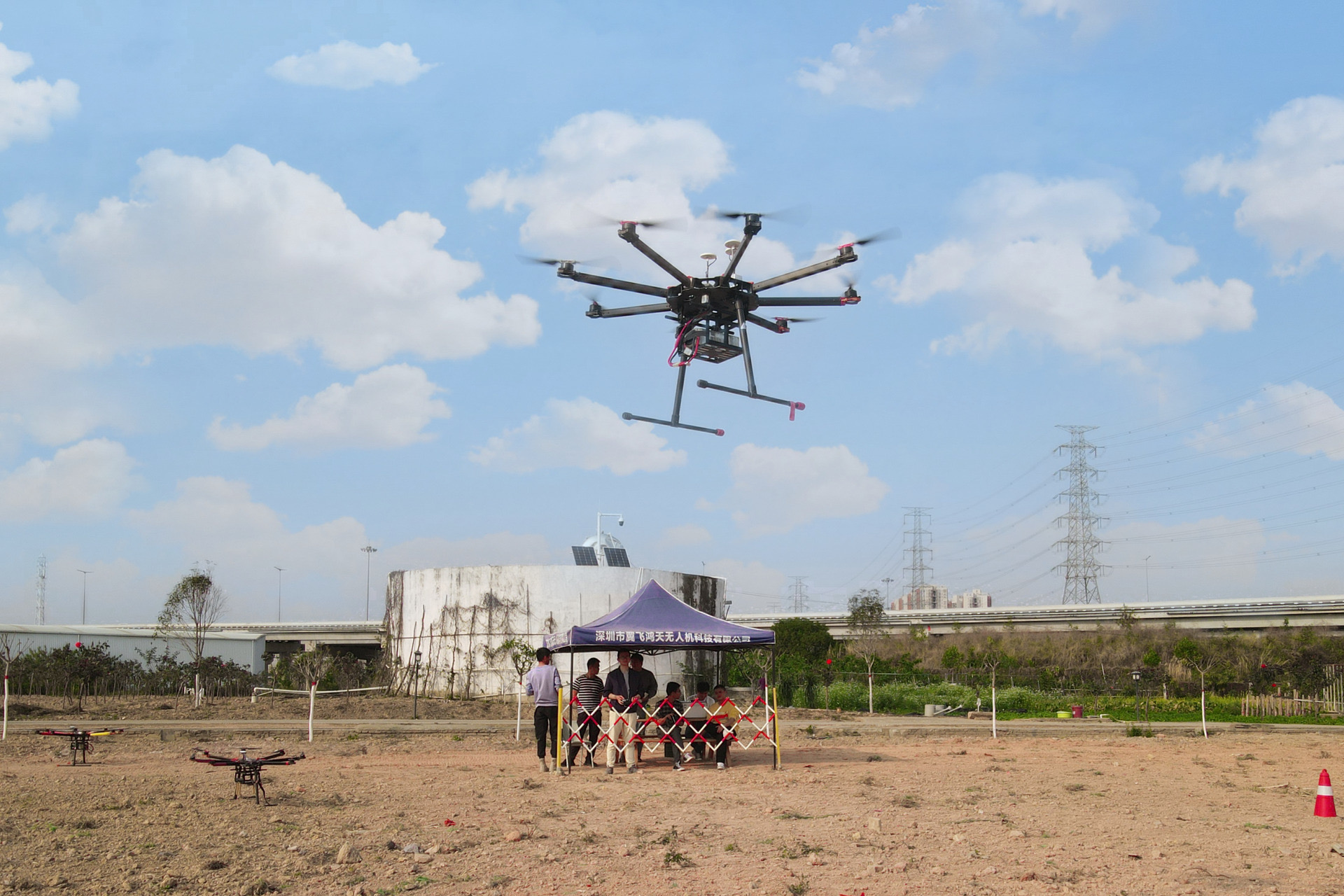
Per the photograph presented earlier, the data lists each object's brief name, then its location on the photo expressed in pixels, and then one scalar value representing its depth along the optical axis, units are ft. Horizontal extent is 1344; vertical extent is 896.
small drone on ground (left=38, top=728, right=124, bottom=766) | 53.93
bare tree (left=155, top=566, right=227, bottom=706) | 116.47
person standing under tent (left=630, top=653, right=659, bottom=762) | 56.29
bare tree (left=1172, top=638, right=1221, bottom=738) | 155.97
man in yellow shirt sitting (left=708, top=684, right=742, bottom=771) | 55.52
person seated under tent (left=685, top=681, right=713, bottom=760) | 56.59
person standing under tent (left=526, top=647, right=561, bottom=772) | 53.62
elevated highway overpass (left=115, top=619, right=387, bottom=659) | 264.52
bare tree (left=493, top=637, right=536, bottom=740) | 98.19
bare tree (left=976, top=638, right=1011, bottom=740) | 145.18
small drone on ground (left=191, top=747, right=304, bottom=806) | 40.29
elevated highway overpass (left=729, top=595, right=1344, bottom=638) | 207.72
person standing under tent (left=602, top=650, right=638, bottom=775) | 53.93
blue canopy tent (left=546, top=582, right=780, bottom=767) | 56.85
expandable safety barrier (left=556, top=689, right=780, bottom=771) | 54.29
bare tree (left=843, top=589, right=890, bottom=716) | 209.56
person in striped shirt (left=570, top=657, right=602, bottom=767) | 55.21
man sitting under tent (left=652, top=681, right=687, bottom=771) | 55.26
